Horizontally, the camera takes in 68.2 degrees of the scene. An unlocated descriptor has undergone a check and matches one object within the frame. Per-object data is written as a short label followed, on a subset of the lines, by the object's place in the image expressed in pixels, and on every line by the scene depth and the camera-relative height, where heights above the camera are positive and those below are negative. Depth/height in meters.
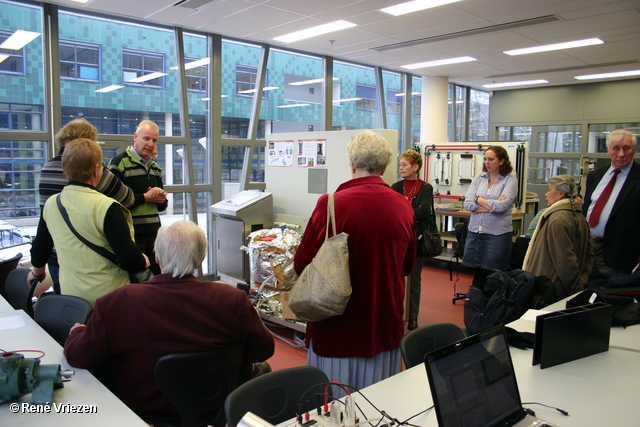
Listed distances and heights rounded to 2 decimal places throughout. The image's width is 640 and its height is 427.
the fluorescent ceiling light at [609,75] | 8.05 +1.61
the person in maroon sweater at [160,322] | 1.67 -0.57
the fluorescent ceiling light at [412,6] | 4.33 +1.48
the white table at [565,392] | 1.52 -0.80
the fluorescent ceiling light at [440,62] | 6.90 +1.55
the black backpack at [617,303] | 2.40 -0.71
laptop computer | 1.25 -0.62
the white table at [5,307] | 2.45 -0.77
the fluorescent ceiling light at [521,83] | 9.05 +1.62
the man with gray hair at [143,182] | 3.11 -0.13
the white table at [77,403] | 1.44 -0.78
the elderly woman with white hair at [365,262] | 1.99 -0.42
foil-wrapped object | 3.97 -0.81
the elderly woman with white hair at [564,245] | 3.02 -0.51
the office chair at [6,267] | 3.04 -0.70
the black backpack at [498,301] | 2.59 -0.75
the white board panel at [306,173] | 4.34 -0.09
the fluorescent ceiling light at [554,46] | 5.78 +1.53
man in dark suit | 3.21 -0.33
